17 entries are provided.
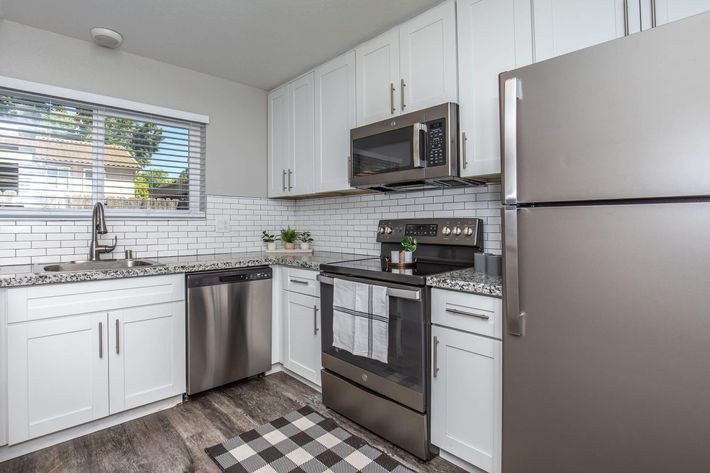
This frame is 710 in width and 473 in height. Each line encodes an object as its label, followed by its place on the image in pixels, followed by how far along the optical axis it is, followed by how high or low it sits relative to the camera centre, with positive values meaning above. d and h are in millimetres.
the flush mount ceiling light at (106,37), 2389 +1343
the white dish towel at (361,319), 1917 -426
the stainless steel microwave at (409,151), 1971 +506
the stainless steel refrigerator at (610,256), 1079 -60
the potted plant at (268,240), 3295 +9
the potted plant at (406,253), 2181 -80
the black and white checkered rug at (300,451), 1765 -1056
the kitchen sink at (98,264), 2387 -146
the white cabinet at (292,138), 3000 +874
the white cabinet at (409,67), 2049 +1031
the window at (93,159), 2365 +592
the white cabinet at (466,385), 1586 -651
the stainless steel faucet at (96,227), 2459 +102
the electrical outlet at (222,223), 3215 +154
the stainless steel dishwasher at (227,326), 2430 -581
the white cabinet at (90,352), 1876 -607
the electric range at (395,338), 1801 -508
